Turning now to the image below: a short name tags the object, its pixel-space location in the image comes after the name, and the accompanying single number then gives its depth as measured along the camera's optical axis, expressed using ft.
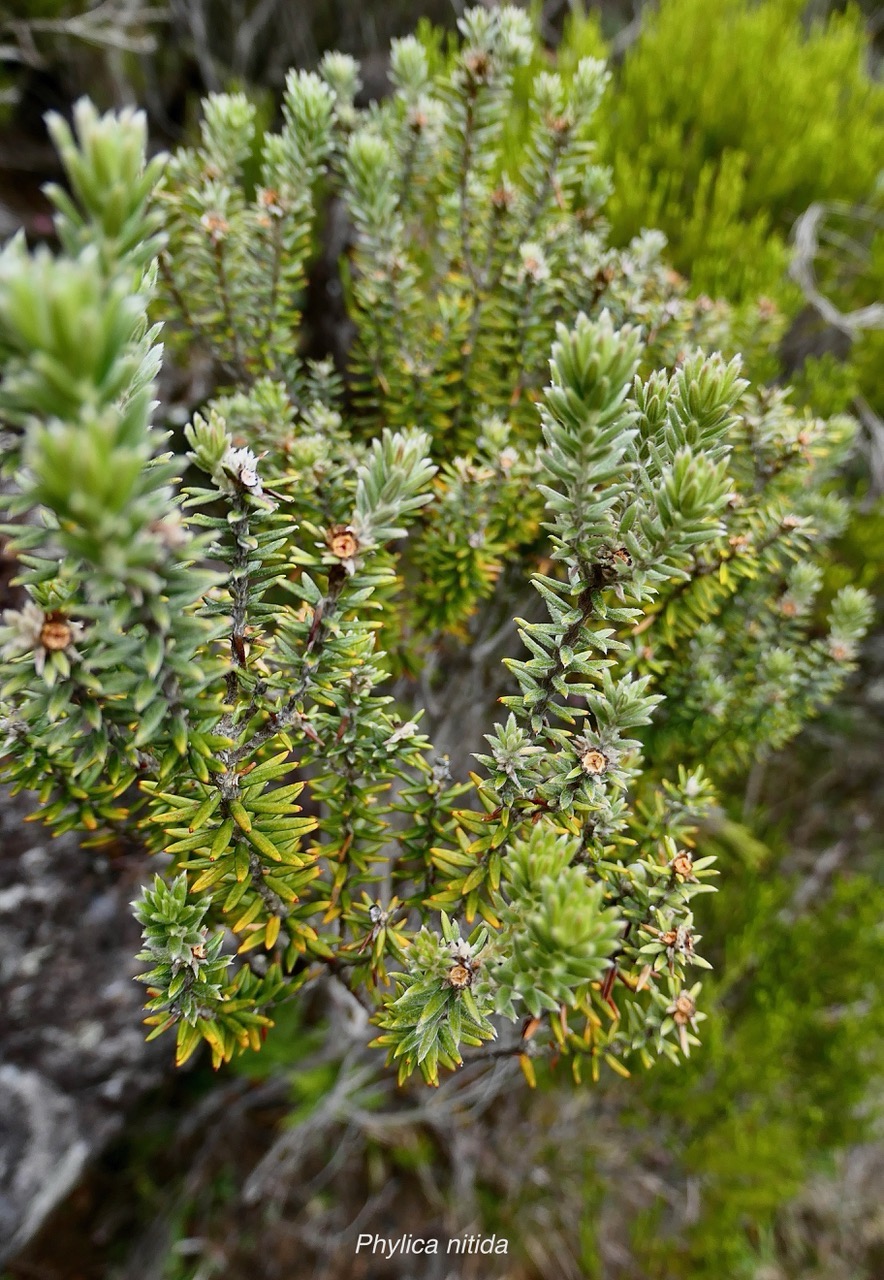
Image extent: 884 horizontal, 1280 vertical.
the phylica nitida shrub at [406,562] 0.77
